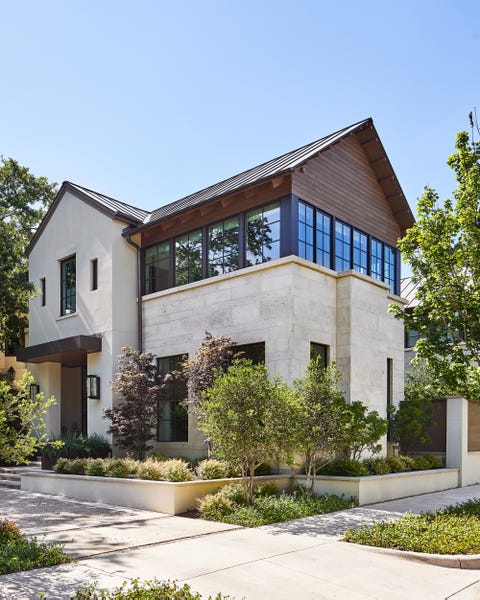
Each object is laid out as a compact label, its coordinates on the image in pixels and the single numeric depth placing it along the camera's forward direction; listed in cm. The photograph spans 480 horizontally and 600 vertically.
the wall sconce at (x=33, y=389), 2239
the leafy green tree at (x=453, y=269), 1160
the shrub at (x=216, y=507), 1139
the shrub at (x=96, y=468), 1486
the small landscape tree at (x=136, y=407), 1700
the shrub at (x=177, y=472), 1293
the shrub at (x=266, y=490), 1285
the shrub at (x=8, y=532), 860
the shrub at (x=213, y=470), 1341
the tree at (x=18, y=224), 2164
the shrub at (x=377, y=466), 1466
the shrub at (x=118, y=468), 1434
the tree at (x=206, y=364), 1516
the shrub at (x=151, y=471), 1359
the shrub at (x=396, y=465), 1540
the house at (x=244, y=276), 1579
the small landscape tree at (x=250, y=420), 1167
